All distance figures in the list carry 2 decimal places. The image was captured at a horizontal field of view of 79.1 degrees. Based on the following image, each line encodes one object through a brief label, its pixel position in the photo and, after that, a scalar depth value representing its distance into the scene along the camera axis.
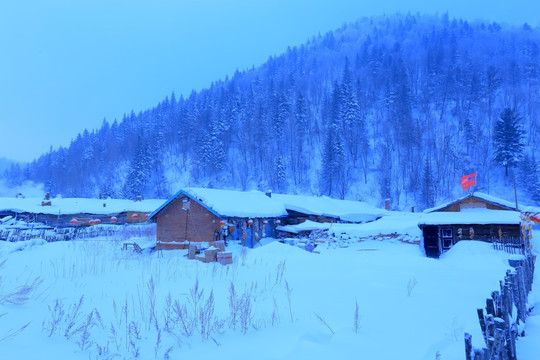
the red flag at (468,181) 23.18
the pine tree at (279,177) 60.16
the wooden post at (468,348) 3.13
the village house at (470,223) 20.80
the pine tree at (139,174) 63.12
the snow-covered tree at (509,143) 50.44
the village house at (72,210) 37.97
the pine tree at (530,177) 46.09
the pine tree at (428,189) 50.44
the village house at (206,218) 24.16
